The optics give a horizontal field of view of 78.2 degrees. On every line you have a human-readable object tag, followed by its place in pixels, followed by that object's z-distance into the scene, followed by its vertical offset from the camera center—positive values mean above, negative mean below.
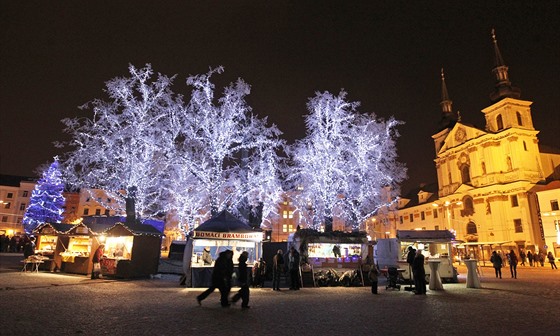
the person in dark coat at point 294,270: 15.66 -0.59
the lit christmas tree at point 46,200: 43.84 +6.54
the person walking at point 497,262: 21.65 -0.12
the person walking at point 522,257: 39.18 +0.39
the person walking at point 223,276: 10.20 -0.59
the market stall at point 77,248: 20.33 +0.31
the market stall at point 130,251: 18.77 +0.17
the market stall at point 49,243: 21.78 +0.65
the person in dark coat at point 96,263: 18.10 -0.51
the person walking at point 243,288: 10.02 -0.92
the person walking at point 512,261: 21.70 -0.04
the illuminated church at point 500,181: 45.06 +11.62
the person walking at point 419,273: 13.84 -0.58
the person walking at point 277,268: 15.44 -0.50
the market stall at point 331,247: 18.30 +0.53
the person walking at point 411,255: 14.70 +0.15
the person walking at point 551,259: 29.41 +0.16
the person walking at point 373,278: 14.09 -0.79
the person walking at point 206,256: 15.95 -0.05
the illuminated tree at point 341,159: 29.11 +8.18
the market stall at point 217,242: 15.71 +0.63
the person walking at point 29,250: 21.66 +0.15
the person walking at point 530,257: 36.97 +0.38
